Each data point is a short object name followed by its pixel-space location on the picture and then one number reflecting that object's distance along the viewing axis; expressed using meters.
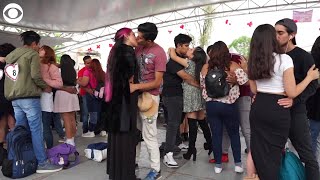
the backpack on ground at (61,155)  3.34
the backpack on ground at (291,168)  2.18
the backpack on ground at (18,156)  3.05
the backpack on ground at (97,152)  3.63
